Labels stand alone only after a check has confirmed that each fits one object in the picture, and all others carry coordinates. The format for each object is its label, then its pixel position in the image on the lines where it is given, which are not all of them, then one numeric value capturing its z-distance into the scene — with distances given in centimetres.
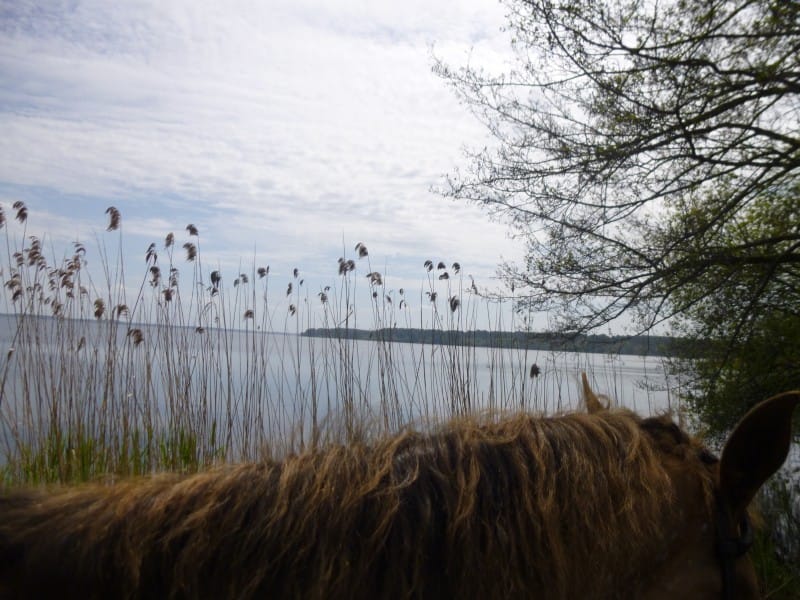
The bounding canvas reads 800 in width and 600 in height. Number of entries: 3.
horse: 88
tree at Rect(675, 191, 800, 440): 426
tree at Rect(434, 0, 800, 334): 388
